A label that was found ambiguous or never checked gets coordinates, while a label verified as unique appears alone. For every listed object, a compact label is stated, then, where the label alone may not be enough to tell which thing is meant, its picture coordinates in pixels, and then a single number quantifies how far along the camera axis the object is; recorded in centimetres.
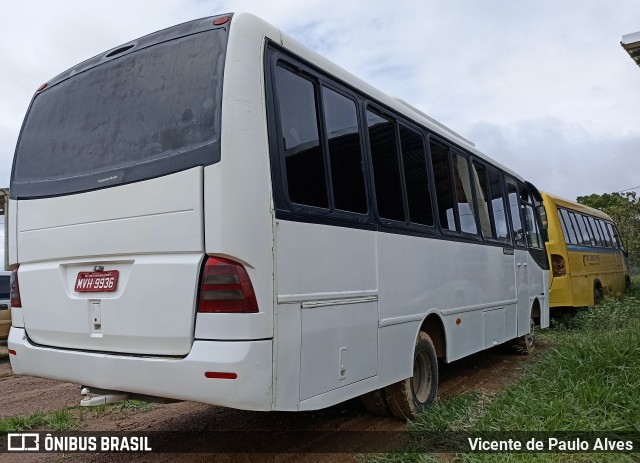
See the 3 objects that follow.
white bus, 338
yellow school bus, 1162
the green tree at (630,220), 3108
